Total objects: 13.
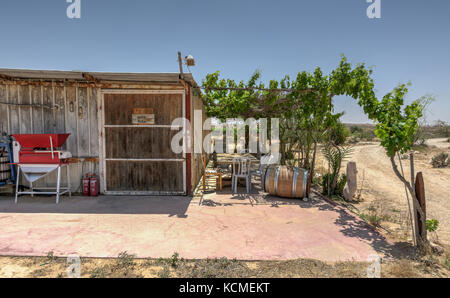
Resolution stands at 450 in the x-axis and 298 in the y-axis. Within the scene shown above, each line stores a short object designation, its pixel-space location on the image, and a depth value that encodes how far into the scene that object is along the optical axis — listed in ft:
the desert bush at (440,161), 41.83
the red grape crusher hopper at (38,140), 18.78
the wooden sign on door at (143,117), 21.20
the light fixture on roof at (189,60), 17.65
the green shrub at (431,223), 12.33
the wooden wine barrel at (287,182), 20.53
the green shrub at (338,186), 22.76
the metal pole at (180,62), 16.49
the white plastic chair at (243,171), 22.66
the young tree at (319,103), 12.40
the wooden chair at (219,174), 23.46
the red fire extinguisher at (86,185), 20.90
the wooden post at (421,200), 11.89
